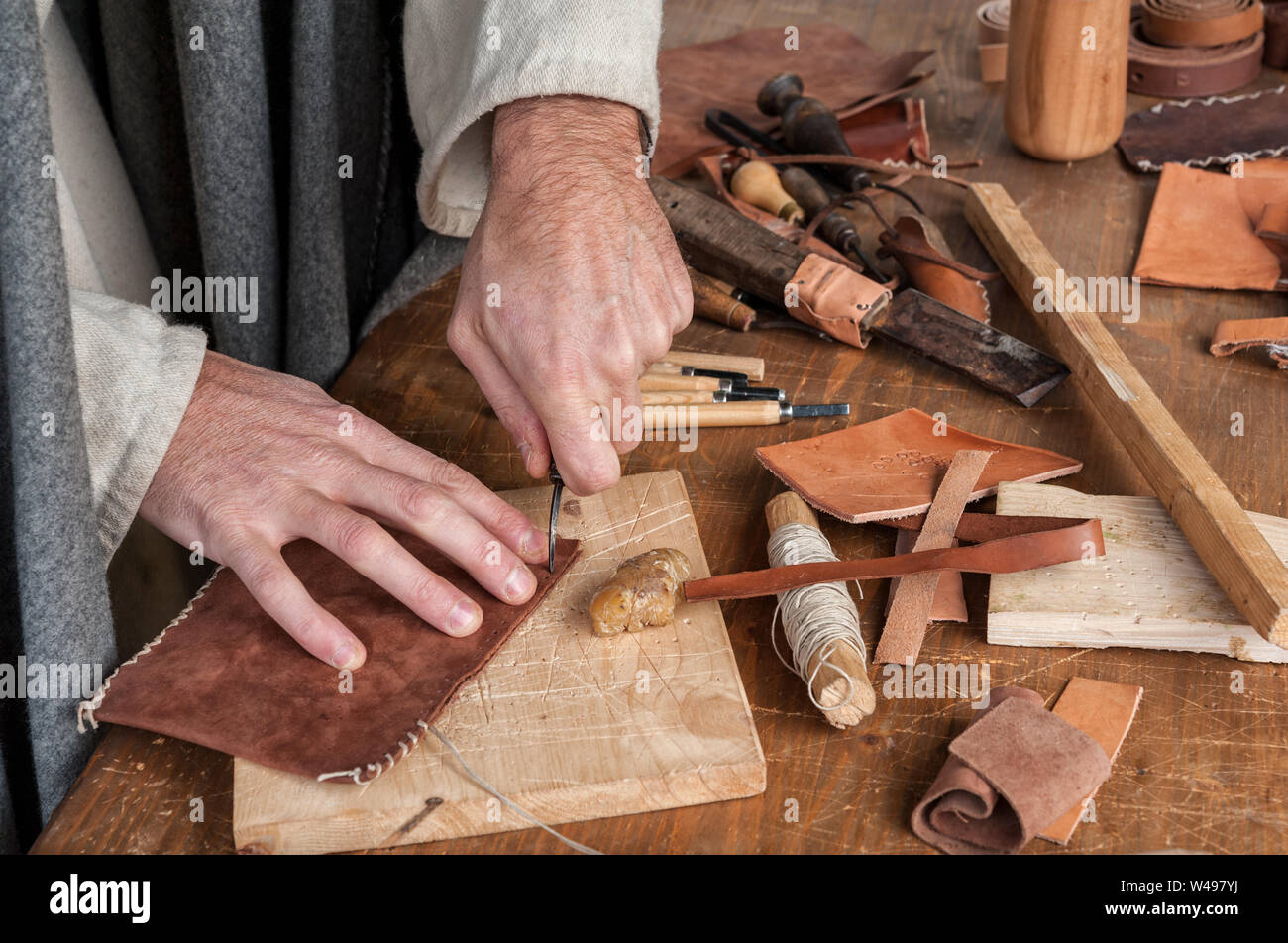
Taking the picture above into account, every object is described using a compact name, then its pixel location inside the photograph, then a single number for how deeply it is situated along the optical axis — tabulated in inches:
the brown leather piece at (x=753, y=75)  77.7
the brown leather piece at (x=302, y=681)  39.9
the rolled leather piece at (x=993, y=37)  81.8
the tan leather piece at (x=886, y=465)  48.3
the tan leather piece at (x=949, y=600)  44.5
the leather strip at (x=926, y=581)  43.1
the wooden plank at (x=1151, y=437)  41.4
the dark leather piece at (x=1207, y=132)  69.9
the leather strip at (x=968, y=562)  43.2
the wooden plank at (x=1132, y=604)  42.3
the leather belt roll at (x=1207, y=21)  76.4
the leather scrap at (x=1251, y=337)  56.2
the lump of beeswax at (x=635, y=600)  43.0
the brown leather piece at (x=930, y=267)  61.5
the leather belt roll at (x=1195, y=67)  76.4
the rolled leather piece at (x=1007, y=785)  36.0
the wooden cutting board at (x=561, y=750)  38.0
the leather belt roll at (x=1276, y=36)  78.5
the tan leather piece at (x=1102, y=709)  39.6
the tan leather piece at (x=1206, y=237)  61.3
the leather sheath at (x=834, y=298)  58.6
